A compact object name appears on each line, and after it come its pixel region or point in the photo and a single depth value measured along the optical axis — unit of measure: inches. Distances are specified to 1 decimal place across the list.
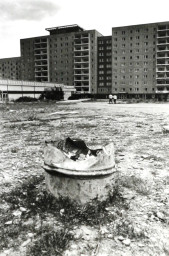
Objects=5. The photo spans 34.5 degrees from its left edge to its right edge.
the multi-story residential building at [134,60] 3228.3
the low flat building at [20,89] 2095.2
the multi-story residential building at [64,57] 3550.7
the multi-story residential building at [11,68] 4387.3
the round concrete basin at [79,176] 141.9
